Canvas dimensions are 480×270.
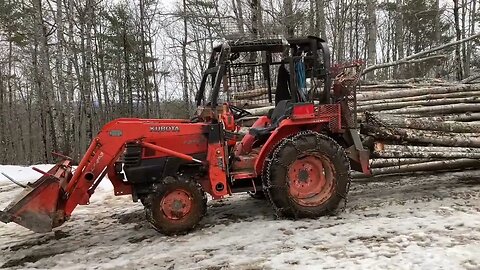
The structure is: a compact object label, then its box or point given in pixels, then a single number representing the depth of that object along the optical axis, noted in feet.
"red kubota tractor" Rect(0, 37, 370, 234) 18.20
